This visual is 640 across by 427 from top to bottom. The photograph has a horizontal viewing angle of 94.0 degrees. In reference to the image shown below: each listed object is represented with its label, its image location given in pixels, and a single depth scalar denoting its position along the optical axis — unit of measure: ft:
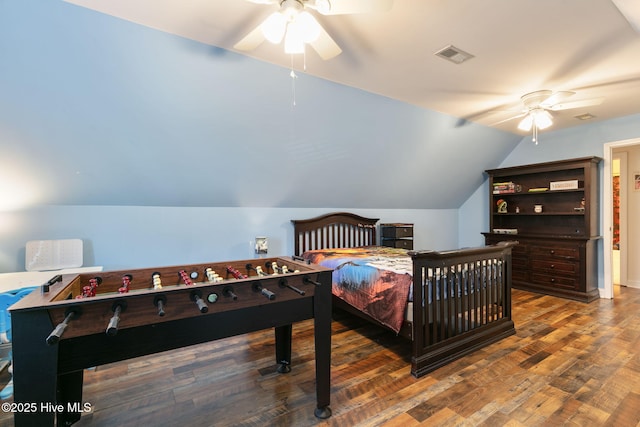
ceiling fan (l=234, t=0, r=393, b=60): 4.89
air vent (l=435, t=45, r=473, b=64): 7.60
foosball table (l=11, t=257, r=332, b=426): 3.77
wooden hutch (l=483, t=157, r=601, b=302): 13.41
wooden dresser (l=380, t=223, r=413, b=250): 15.07
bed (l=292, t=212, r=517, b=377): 7.61
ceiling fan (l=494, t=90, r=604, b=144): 9.83
